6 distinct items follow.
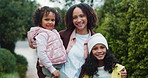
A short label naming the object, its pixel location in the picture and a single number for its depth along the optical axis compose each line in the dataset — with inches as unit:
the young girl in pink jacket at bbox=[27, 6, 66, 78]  103.3
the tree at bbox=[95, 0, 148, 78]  172.4
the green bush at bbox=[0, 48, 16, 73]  319.8
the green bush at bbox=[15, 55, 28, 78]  446.8
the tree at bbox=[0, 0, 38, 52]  449.2
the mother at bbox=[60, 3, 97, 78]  108.7
